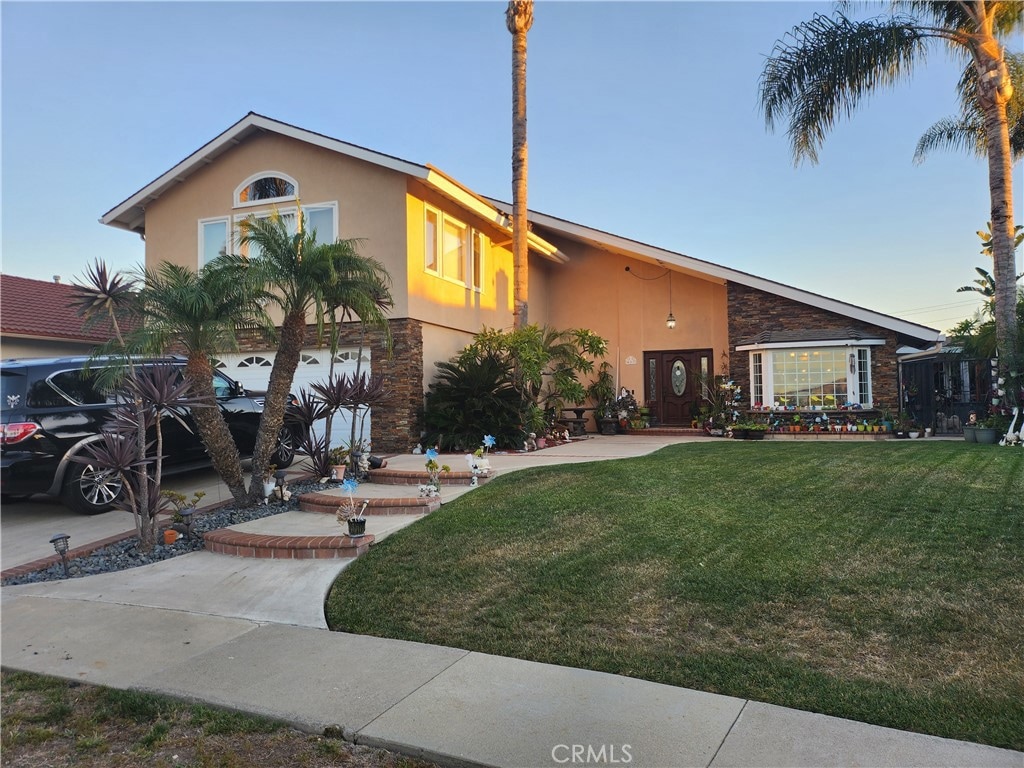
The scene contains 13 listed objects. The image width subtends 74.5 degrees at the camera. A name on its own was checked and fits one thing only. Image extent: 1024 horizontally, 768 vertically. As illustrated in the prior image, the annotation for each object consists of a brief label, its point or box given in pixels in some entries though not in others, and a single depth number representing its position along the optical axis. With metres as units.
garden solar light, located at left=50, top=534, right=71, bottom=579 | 6.11
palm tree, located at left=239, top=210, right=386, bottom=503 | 7.90
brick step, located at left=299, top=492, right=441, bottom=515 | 7.61
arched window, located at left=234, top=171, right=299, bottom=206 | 13.83
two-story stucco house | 13.00
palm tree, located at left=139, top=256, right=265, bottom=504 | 7.30
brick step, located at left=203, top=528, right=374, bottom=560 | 6.19
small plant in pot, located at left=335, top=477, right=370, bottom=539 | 6.34
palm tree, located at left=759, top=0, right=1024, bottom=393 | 13.17
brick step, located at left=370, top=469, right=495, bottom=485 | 9.17
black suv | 7.43
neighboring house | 15.73
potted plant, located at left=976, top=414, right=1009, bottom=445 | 13.04
